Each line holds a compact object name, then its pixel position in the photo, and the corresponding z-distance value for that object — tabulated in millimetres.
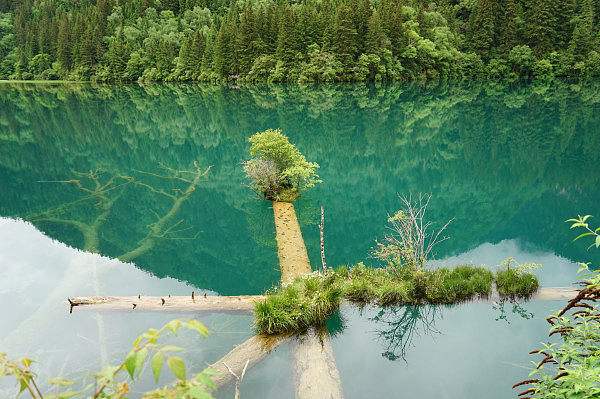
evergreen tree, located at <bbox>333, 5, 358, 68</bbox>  74625
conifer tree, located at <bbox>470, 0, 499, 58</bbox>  81062
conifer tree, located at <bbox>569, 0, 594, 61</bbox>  75125
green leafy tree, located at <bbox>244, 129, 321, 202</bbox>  21344
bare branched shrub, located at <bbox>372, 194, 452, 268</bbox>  13445
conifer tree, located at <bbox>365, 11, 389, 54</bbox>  74688
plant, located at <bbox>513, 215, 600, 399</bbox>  3696
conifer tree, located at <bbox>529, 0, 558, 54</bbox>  78312
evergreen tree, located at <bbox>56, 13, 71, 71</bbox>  96688
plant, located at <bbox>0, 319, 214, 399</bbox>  2344
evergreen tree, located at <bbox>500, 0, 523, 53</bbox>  80375
